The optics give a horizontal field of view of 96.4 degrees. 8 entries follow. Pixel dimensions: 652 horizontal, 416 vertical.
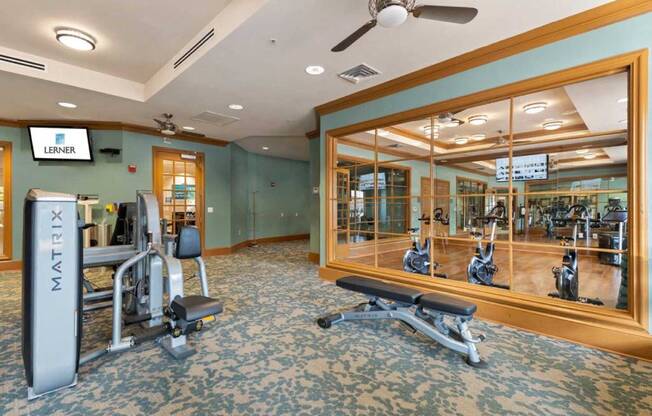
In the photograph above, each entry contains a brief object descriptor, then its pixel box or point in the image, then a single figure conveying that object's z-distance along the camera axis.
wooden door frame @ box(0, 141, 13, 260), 5.36
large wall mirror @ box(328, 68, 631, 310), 3.75
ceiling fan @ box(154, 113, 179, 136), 4.98
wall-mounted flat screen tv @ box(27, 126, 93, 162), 5.37
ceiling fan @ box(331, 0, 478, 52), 1.91
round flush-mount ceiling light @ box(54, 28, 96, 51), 3.05
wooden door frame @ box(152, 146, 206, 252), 6.84
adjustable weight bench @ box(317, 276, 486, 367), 2.31
